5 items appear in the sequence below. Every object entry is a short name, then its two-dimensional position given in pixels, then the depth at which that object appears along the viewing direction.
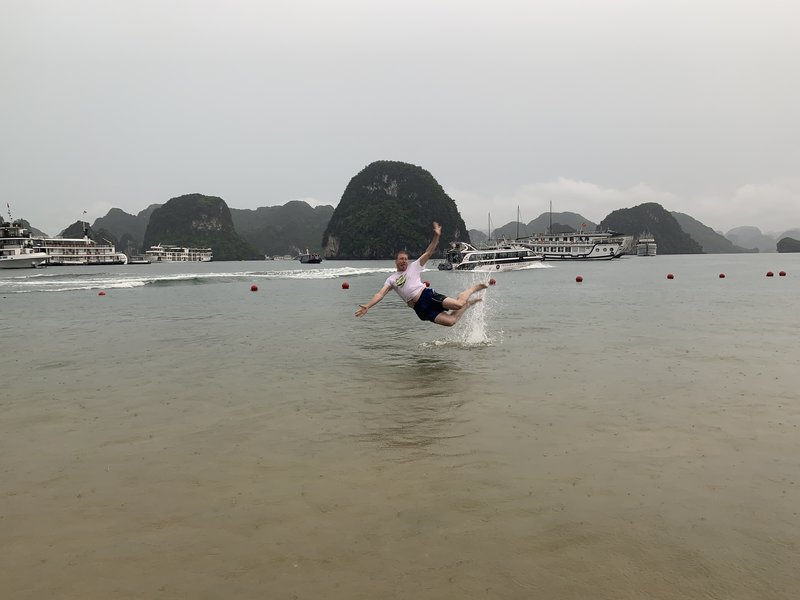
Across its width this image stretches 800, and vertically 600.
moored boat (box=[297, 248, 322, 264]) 157.09
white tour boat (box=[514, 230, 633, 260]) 125.06
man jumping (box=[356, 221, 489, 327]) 12.51
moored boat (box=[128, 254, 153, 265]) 187.62
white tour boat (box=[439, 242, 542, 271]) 84.06
